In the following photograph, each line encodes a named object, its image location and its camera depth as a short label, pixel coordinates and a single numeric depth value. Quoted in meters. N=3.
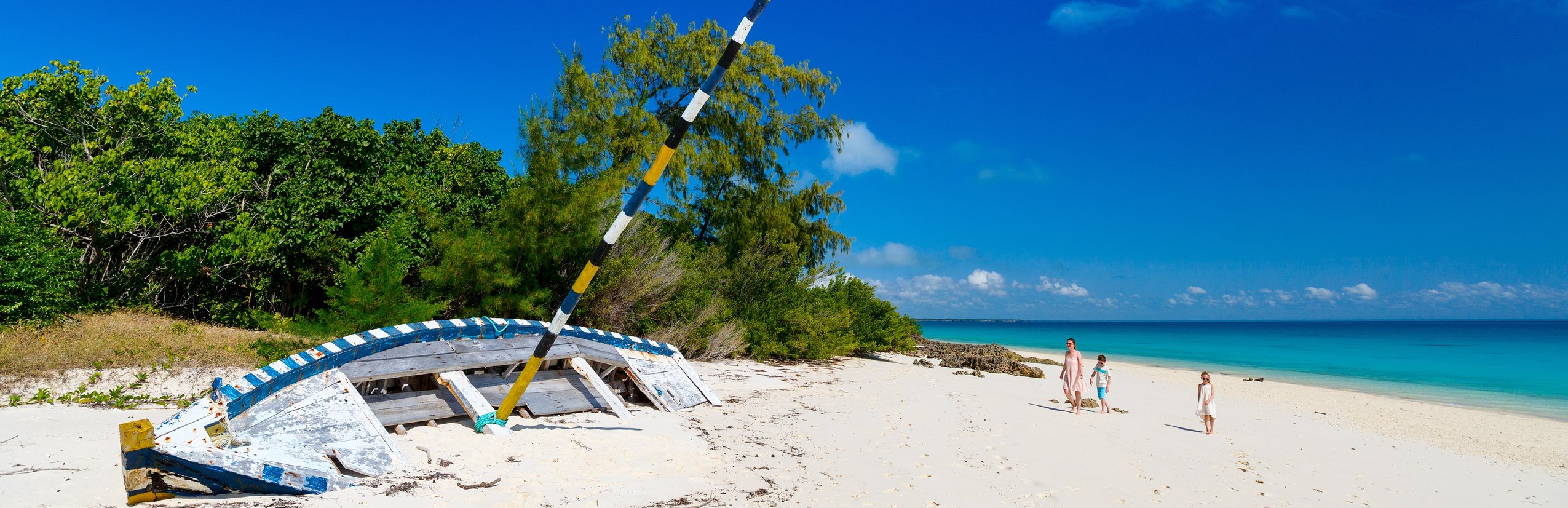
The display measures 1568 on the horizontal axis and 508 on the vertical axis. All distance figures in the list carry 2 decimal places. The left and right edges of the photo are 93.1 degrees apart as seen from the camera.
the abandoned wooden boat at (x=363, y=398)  4.32
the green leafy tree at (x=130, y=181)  11.72
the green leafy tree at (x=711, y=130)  17.08
